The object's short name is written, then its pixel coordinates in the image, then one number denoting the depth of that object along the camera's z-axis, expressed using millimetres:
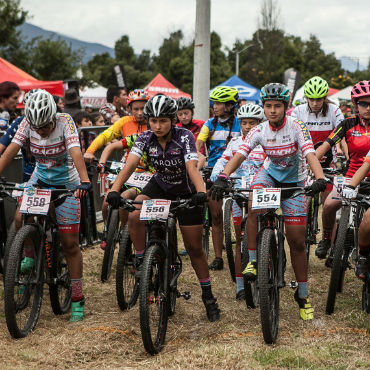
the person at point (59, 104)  9480
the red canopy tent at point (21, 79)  15461
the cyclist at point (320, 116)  8297
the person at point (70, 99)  12461
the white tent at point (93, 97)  33225
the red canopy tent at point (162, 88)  27538
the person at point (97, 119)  11656
